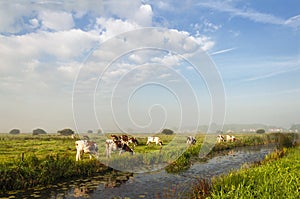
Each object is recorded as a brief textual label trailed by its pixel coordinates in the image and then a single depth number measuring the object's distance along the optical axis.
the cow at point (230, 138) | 36.66
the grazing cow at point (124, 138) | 23.29
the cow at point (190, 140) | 26.72
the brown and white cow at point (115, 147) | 16.35
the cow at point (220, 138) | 35.53
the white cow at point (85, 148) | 14.69
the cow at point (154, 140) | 27.03
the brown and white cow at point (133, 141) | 24.25
